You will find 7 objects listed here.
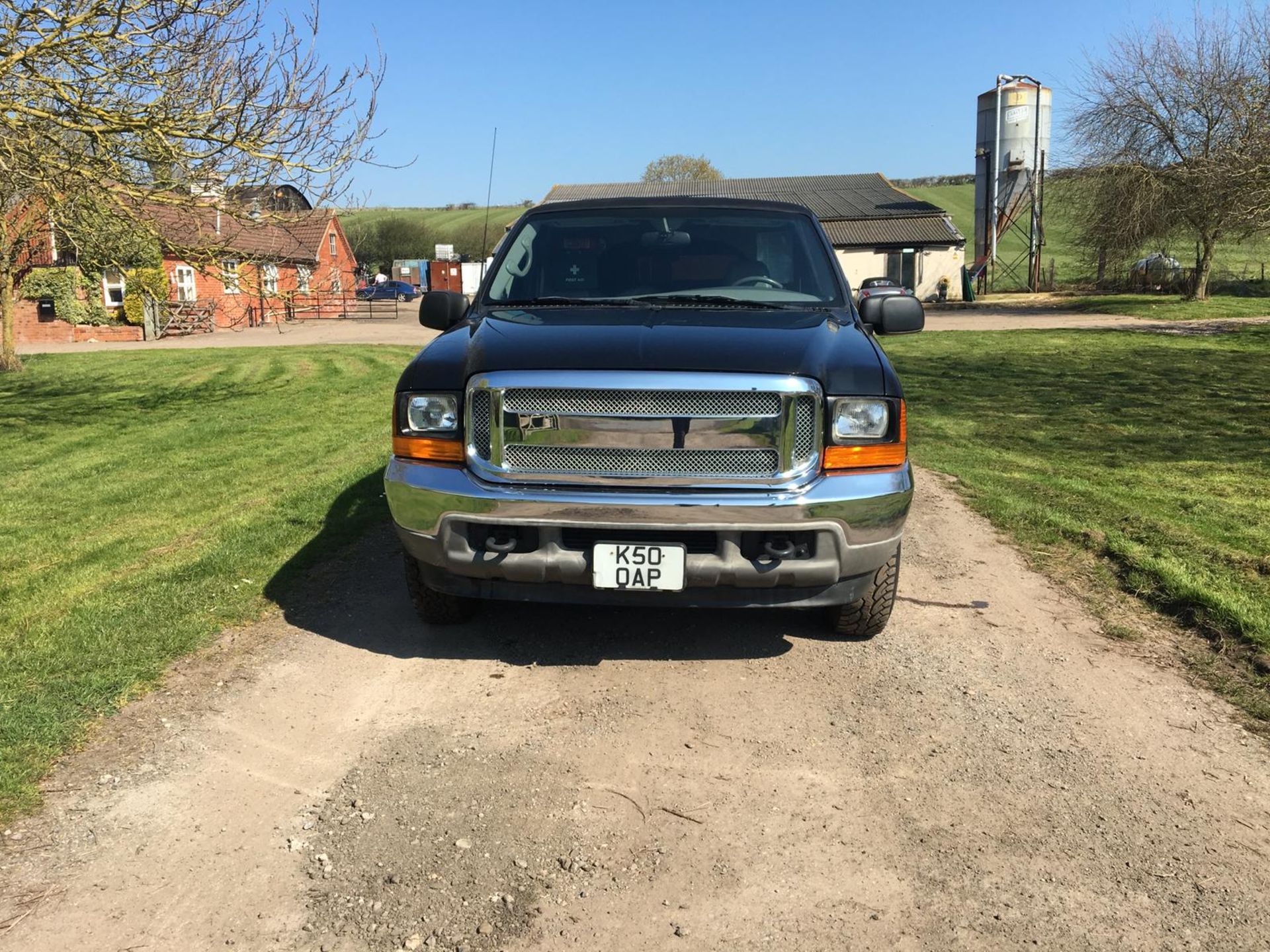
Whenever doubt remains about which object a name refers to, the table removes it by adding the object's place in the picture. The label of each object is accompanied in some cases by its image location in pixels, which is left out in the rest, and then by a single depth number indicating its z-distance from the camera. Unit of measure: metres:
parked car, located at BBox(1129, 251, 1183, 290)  37.59
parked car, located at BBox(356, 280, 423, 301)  52.78
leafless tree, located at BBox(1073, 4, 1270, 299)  29.69
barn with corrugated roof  45.91
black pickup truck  3.75
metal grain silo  42.53
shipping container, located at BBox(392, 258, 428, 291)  69.69
